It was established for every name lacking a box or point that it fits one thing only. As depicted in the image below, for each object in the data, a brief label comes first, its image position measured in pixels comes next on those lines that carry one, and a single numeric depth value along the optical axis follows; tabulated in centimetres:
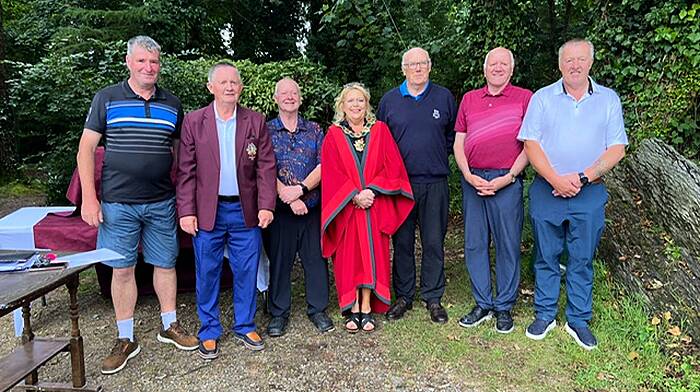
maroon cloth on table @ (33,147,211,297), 370
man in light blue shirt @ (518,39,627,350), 312
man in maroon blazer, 314
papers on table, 247
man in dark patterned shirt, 342
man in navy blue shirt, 355
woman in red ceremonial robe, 342
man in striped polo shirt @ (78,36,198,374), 299
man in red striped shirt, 336
